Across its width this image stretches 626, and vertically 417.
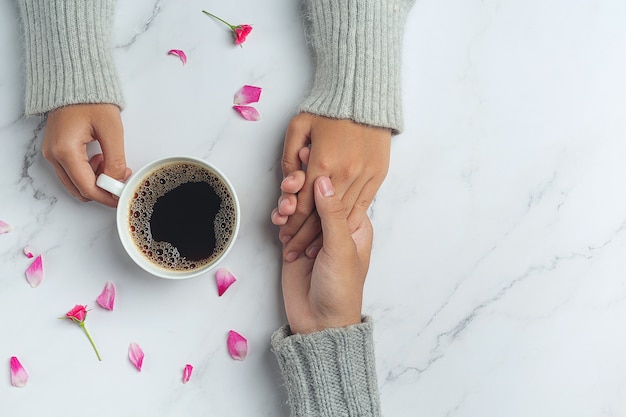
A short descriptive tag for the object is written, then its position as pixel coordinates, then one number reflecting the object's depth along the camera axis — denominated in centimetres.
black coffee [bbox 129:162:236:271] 74
